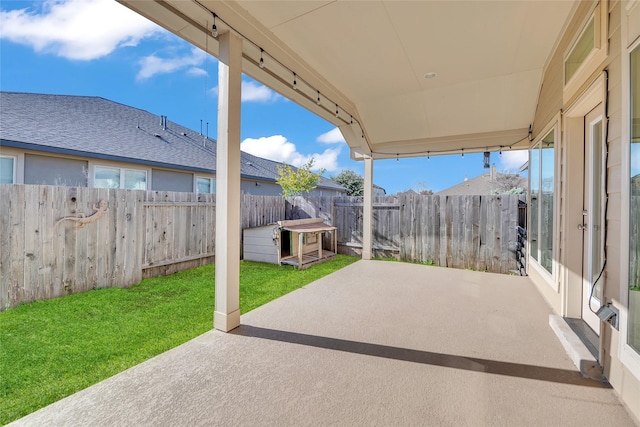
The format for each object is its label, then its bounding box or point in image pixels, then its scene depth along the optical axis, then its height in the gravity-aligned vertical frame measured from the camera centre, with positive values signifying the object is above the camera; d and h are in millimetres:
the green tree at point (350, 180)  23509 +2929
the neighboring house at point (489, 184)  14805 +2003
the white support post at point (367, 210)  6043 +60
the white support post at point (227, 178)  2553 +306
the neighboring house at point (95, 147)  4992 +1378
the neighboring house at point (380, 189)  25216 +2231
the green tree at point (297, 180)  11162 +1318
